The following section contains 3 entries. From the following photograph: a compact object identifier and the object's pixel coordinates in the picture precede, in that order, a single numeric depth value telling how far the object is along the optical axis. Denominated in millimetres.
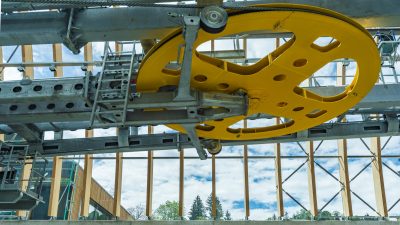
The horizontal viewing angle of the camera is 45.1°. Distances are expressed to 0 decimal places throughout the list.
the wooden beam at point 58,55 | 15641
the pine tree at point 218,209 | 17417
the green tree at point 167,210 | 19069
